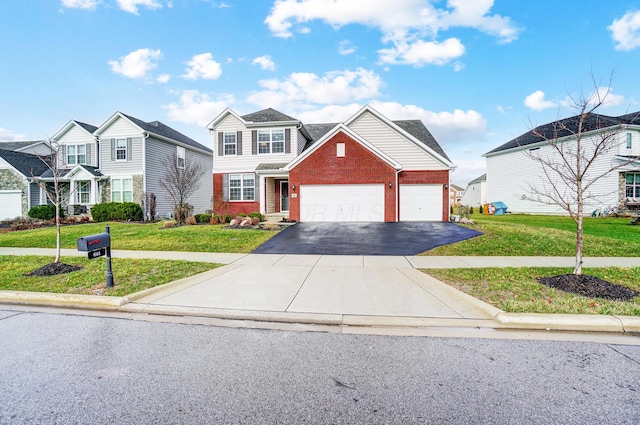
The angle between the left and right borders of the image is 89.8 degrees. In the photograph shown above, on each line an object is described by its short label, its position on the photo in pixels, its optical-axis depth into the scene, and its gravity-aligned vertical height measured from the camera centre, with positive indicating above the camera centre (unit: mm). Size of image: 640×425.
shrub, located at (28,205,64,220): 22906 -373
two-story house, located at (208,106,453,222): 18484 +2183
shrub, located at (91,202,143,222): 21438 -301
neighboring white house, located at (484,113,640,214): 24625 +2920
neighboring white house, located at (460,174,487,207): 40038 +1823
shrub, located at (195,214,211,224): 19312 -764
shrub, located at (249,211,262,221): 19345 -534
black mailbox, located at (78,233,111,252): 6152 -709
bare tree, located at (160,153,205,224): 18906 +1967
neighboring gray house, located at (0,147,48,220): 24453 +1304
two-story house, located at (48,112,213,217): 23062 +3436
